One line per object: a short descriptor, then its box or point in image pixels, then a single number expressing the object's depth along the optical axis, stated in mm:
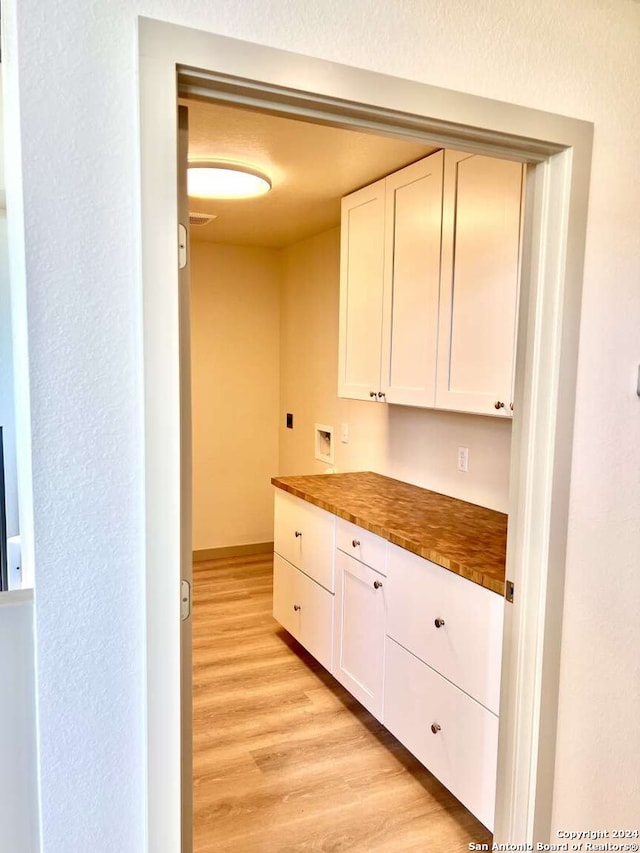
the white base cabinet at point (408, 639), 1775
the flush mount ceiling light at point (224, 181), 2498
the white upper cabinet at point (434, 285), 2002
